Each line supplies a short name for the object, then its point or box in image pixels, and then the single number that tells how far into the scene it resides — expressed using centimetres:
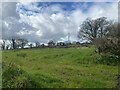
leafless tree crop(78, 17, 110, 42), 2523
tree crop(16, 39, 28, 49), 3179
